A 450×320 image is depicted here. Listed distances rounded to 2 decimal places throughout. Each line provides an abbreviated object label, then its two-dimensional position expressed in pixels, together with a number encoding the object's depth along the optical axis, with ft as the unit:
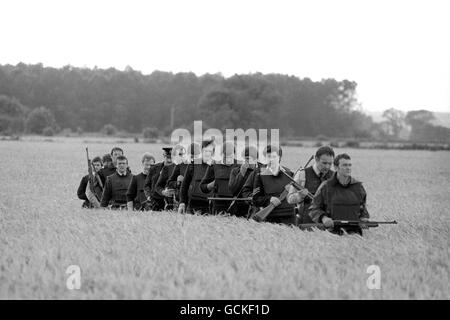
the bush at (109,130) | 369.09
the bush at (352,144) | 275.80
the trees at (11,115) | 396.37
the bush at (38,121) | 387.75
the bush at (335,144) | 267.24
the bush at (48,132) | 357.20
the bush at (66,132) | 366.39
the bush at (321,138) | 335.12
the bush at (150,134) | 328.70
